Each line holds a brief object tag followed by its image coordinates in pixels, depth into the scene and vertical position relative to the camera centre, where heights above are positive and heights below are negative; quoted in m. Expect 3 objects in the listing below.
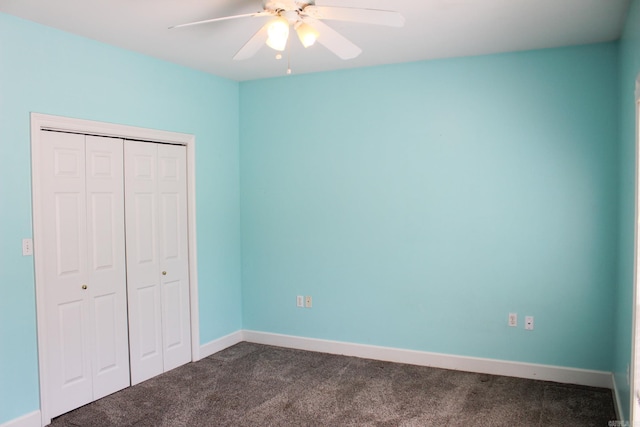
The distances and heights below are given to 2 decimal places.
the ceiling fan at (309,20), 2.31 +0.89
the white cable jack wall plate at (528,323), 3.80 -0.93
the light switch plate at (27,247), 3.04 -0.23
